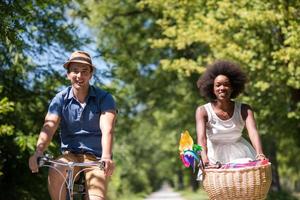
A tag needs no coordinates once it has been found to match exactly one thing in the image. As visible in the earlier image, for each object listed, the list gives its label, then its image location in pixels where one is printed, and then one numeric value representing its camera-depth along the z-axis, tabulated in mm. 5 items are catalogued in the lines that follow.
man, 8748
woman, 9766
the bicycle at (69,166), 8015
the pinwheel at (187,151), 8976
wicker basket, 8627
